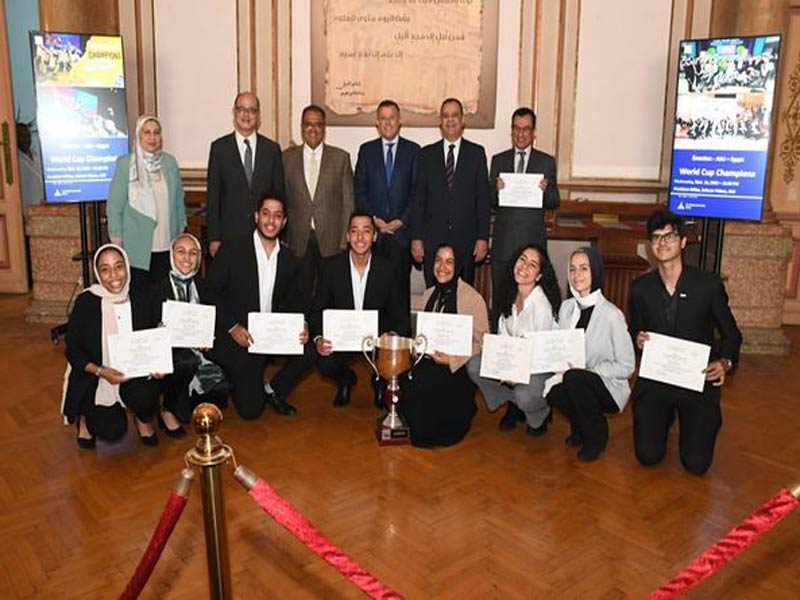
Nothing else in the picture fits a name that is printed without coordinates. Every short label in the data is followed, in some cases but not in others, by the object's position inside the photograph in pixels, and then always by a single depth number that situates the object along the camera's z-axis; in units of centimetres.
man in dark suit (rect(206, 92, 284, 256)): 533
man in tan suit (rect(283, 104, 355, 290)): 547
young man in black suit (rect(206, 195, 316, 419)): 466
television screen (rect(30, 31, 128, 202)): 588
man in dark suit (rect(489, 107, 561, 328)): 534
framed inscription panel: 680
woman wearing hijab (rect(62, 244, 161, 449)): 406
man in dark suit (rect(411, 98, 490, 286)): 531
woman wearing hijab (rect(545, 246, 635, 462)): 418
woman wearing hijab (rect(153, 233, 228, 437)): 442
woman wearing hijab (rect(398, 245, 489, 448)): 433
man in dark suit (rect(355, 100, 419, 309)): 545
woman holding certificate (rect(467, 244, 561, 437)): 440
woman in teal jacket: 510
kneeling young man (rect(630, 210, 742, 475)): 401
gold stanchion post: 219
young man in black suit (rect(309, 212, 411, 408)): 478
